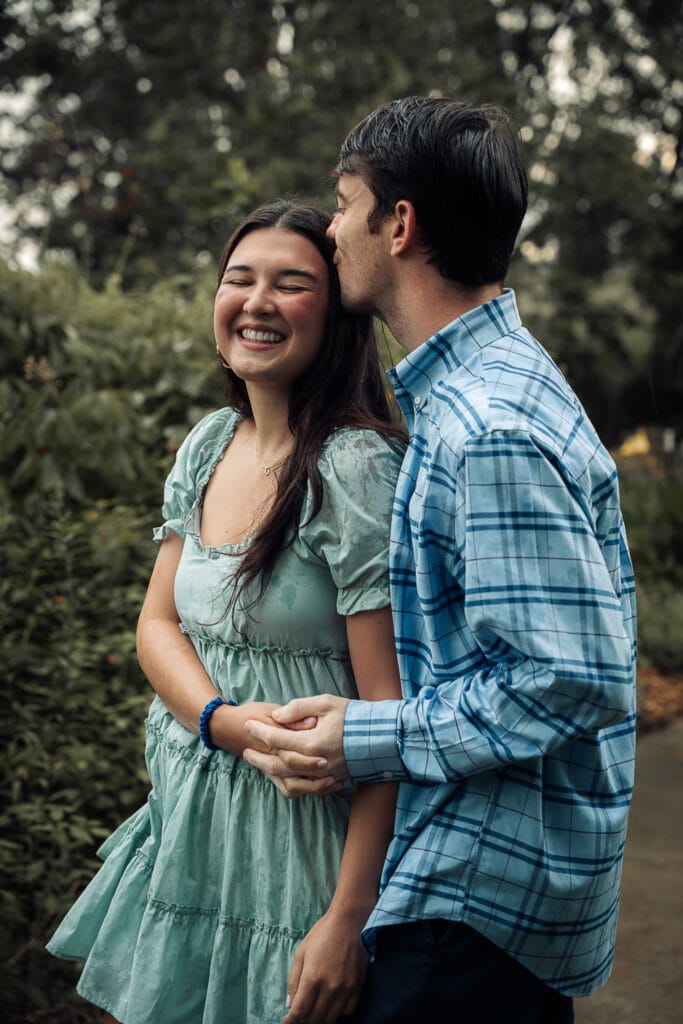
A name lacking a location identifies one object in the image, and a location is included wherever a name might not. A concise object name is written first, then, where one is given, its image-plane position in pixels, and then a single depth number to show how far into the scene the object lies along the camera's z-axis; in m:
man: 1.36
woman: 1.64
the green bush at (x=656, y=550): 7.18
